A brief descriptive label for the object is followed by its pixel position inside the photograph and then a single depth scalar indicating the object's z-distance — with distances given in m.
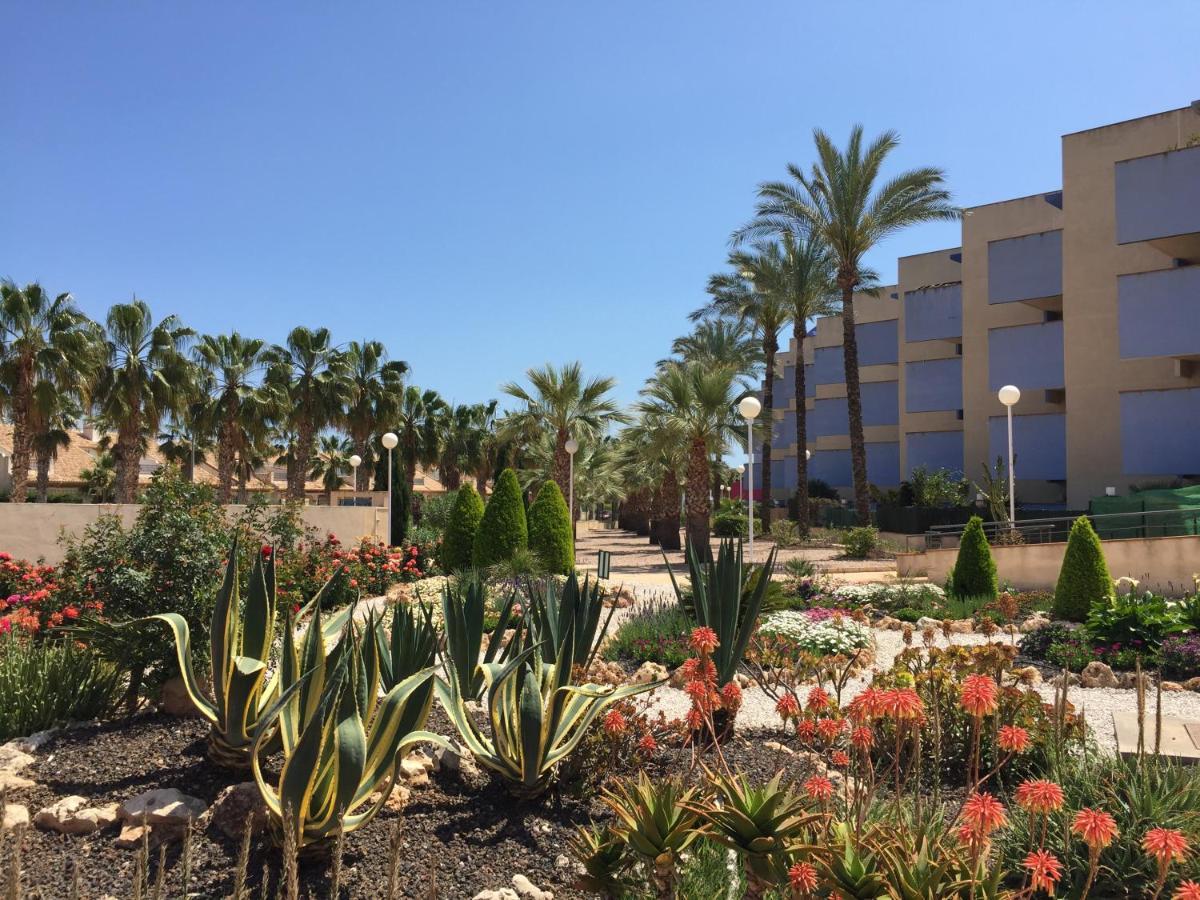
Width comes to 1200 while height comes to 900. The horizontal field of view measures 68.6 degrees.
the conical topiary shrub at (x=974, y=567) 13.75
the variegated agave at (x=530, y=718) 4.20
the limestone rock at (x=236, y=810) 3.81
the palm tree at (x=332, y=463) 53.59
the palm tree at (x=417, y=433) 45.22
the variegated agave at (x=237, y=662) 4.20
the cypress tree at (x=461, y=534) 18.20
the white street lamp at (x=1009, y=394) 18.02
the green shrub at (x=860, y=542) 23.80
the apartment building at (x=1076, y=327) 20.73
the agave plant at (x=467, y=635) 5.14
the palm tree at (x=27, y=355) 27.44
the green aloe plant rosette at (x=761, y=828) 2.75
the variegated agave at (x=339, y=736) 3.37
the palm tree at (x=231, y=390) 37.28
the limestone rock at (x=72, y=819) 3.93
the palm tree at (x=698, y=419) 24.98
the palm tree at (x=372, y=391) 39.50
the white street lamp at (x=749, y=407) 15.04
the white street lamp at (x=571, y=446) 24.20
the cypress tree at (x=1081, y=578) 11.80
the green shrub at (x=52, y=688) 5.00
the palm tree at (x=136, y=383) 31.77
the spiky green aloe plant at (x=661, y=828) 2.96
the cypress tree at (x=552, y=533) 18.05
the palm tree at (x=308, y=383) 37.62
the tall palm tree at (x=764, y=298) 30.75
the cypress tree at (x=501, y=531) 17.27
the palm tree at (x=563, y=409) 31.22
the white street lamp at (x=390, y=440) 20.46
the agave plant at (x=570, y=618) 4.90
